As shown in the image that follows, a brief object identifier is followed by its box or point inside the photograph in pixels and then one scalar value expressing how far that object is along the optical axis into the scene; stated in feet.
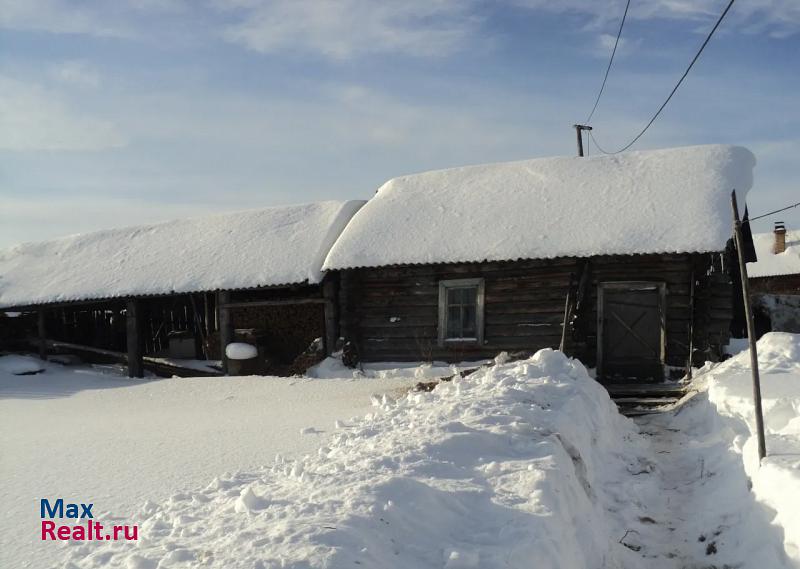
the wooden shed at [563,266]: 39.45
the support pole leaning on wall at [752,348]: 17.29
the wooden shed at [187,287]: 49.70
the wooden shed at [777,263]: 109.60
